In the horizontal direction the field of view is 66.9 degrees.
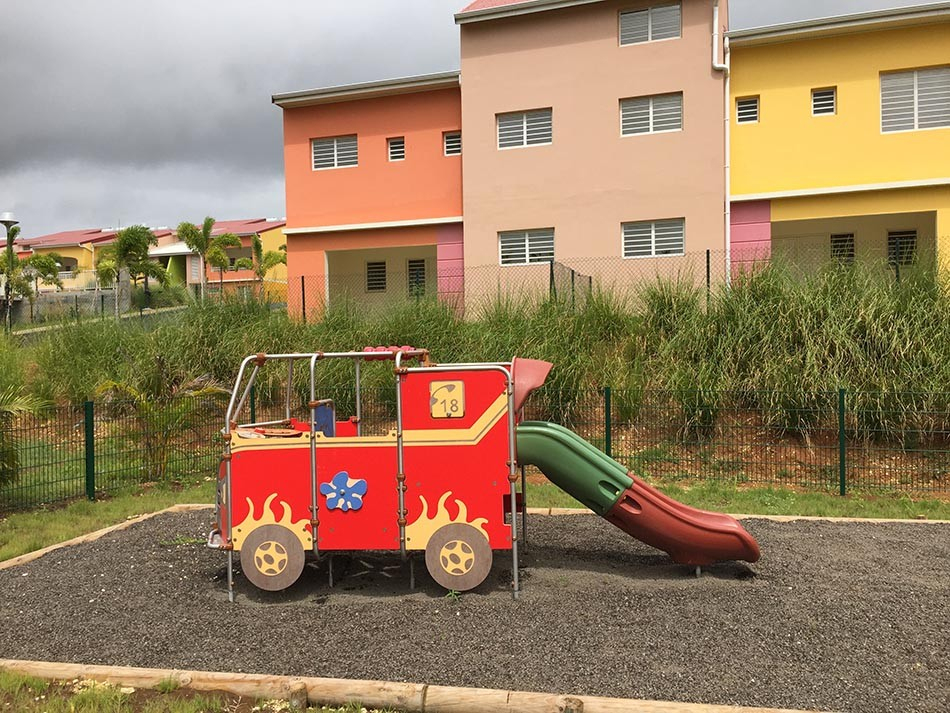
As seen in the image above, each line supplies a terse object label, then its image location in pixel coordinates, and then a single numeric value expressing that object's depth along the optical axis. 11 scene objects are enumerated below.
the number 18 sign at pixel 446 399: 5.54
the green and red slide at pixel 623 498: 5.73
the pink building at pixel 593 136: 17.94
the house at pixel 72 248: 59.22
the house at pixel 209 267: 53.88
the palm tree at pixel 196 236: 43.88
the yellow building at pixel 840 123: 17.03
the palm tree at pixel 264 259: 48.06
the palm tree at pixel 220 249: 45.41
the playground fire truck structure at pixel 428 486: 5.48
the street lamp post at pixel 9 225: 20.22
